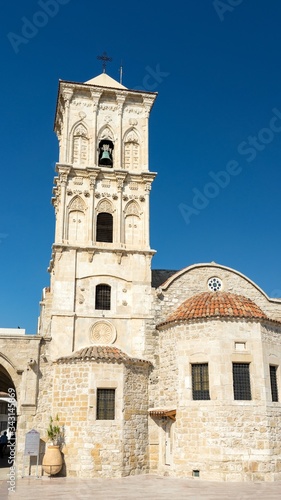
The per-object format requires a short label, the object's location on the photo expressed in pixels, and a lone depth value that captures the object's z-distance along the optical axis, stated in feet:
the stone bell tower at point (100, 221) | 67.46
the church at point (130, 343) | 57.72
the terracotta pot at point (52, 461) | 56.70
